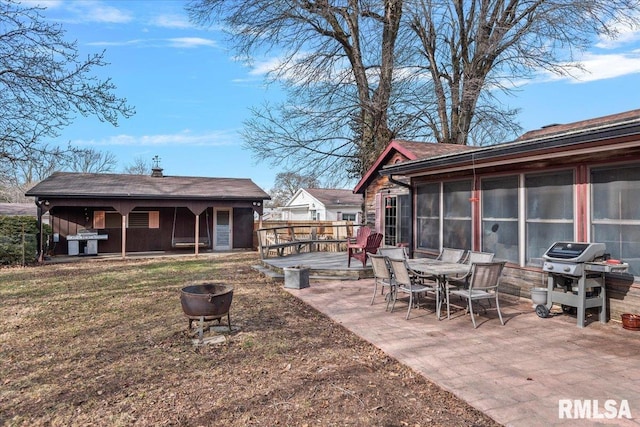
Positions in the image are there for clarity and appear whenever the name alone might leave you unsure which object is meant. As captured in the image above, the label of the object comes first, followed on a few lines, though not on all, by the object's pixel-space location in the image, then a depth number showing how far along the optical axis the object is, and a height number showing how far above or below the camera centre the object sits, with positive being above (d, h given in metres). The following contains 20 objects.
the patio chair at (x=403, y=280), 5.03 -0.85
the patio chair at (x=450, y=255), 6.32 -0.62
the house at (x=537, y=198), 4.46 +0.33
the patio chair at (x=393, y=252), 6.86 -0.62
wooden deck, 8.29 -1.14
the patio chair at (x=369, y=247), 8.15 -0.62
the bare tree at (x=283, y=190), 46.28 +3.77
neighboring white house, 26.98 +1.08
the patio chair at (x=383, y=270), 5.46 -0.76
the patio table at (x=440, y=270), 5.04 -0.70
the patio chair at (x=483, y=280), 4.62 -0.78
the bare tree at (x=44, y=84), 6.71 +2.49
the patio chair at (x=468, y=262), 5.18 -0.70
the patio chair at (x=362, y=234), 8.86 -0.38
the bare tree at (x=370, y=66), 14.29 +6.25
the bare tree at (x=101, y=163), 37.56 +5.85
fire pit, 4.25 -0.99
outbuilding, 13.77 +0.39
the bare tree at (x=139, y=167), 44.12 +6.17
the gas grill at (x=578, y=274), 4.41 -0.68
